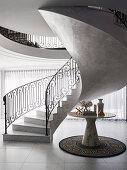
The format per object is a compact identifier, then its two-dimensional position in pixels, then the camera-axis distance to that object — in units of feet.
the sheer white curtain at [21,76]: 32.35
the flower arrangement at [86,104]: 16.18
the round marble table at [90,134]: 15.84
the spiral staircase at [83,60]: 12.03
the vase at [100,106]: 16.66
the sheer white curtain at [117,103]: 29.89
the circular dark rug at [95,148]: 14.29
